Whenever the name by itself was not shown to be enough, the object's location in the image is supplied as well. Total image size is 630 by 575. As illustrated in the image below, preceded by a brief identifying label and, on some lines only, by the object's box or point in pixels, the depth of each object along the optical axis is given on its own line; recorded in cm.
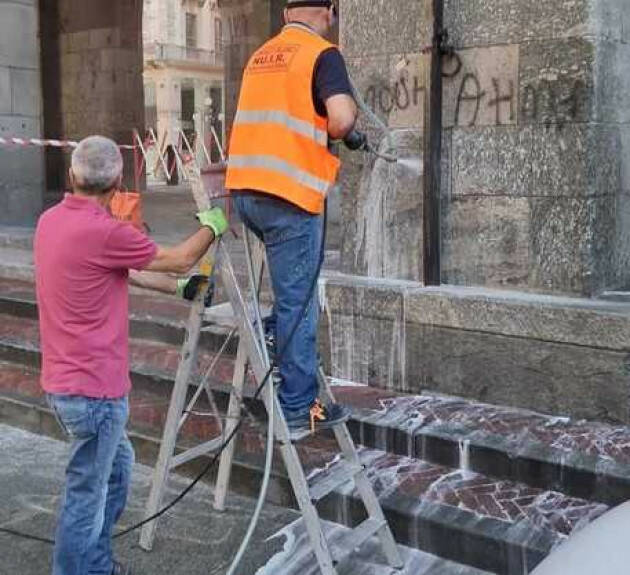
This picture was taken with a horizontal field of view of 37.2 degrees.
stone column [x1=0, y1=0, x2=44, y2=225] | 1066
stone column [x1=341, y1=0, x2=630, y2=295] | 491
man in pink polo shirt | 351
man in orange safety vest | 370
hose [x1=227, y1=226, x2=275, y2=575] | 355
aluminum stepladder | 371
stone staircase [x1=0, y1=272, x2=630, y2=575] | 416
